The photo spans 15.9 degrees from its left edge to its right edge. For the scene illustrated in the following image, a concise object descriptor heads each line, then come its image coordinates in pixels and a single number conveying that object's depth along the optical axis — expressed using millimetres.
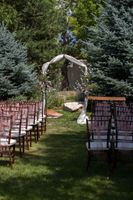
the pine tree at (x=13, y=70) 23534
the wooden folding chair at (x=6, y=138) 10258
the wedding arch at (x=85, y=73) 19328
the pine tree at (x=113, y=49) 21625
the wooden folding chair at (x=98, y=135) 9875
